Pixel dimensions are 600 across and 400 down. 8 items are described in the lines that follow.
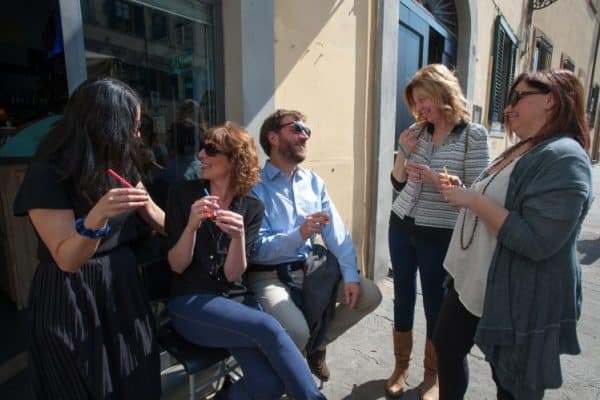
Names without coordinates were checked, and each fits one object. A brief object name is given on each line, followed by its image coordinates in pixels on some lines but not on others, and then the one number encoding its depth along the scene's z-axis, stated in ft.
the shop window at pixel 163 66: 6.53
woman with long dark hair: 3.95
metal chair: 5.16
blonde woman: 6.34
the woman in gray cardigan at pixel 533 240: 4.11
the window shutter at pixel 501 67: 20.59
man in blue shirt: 6.33
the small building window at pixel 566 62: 34.51
